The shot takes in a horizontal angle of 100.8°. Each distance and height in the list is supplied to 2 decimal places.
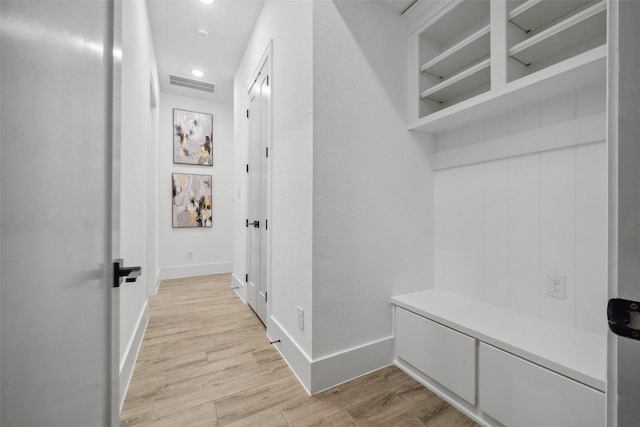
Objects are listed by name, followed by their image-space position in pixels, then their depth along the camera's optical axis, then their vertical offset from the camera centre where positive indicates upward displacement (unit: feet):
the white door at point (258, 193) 8.05 +0.68
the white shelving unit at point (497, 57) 4.13 +2.94
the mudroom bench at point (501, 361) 3.46 -2.29
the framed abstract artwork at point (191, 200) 14.14 +0.71
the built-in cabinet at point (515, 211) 3.90 +0.08
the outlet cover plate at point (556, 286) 4.75 -1.28
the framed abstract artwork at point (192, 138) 14.07 +4.12
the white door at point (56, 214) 1.17 -0.01
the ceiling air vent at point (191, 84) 12.67 +6.40
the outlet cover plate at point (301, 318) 5.46 -2.17
